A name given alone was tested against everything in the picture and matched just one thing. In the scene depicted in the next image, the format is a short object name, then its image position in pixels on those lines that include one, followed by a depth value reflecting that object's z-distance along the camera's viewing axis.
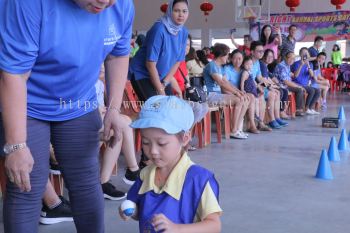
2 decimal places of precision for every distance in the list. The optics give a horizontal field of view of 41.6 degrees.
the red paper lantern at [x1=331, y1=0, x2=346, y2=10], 11.00
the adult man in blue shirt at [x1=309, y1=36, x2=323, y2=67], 8.01
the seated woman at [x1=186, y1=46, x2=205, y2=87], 5.94
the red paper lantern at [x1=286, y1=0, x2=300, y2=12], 11.36
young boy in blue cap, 1.27
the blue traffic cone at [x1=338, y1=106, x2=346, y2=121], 6.32
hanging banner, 12.14
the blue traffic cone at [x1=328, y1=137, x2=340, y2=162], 3.81
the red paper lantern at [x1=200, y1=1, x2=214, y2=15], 12.78
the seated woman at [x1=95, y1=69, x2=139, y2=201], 2.65
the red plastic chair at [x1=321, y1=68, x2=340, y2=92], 12.63
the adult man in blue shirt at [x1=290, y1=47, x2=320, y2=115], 7.20
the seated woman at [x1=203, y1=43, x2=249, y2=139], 4.89
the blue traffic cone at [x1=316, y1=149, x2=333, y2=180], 3.17
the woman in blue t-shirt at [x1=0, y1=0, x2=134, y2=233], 1.25
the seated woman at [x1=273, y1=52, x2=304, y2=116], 6.80
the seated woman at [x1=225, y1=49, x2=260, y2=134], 5.24
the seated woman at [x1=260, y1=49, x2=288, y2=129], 5.81
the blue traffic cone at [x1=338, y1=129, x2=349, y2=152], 4.25
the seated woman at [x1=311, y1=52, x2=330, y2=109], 7.66
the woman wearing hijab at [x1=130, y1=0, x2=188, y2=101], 3.02
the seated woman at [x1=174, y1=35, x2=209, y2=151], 3.84
